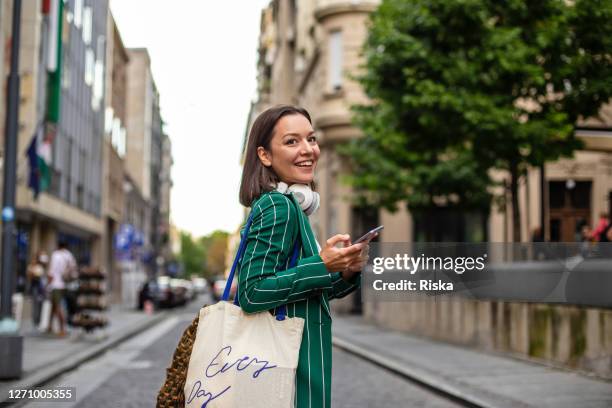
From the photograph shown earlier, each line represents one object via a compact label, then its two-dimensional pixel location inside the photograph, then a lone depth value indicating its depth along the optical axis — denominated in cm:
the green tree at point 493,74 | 1534
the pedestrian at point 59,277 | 1856
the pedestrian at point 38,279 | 2211
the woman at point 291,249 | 268
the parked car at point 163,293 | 3922
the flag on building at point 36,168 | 2139
